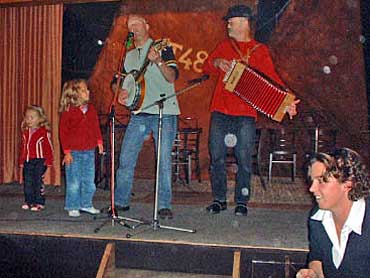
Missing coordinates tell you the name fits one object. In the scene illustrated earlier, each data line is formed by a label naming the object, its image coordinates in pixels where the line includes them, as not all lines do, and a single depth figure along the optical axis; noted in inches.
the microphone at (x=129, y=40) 159.7
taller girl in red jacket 181.6
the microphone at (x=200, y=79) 151.6
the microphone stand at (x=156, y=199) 155.9
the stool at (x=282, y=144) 297.6
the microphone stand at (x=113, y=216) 157.4
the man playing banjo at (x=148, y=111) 167.8
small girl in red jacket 195.6
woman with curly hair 96.6
